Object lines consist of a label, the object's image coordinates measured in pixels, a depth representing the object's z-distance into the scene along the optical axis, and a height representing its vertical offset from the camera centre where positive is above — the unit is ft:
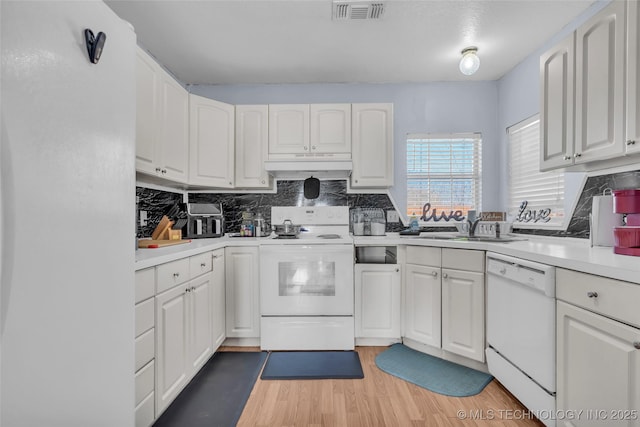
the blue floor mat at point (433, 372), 6.30 -3.67
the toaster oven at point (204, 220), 8.86 -0.24
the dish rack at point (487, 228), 8.39 -0.39
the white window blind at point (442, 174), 10.34 +1.39
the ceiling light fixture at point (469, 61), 8.09 +4.17
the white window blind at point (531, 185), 7.75 +0.85
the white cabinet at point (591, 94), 4.60 +2.12
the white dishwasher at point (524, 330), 4.72 -2.09
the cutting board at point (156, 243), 5.89 -0.66
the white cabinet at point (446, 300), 6.75 -2.09
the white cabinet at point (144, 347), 4.33 -2.05
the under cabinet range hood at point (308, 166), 9.04 +1.44
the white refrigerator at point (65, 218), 2.00 -0.05
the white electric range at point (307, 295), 8.04 -2.22
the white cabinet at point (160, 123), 6.03 +2.07
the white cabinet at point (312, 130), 9.32 +2.62
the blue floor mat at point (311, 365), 6.82 -3.71
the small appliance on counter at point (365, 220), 9.87 -0.22
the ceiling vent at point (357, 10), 6.36 +4.47
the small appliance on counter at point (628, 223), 4.56 -0.13
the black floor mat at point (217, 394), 5.43 -3.76
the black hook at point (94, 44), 2.66 +1.53
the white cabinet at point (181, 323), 4.95 -2.13
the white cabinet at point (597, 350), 3.47 -1.76
